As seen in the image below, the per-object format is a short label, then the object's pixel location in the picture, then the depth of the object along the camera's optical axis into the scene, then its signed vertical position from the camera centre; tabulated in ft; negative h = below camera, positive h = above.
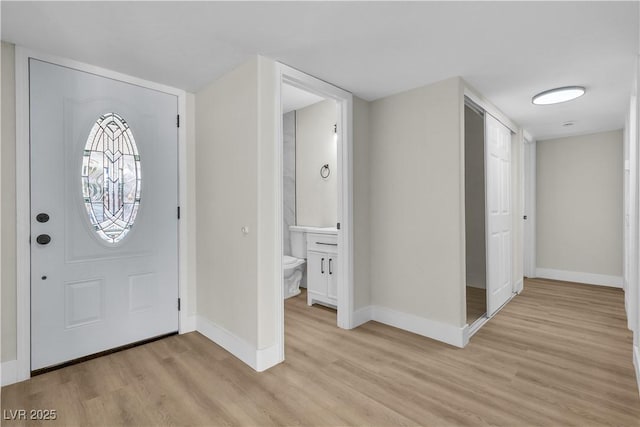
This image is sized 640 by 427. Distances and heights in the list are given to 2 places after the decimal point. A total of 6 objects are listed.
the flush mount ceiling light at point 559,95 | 9.52 +3.59
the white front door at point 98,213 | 7.54 +0.10
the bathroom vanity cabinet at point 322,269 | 11.66 -1.99
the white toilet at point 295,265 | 13.44 -2.07
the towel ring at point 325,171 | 13.53 +1.85
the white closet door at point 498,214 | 11.08 +0.00
